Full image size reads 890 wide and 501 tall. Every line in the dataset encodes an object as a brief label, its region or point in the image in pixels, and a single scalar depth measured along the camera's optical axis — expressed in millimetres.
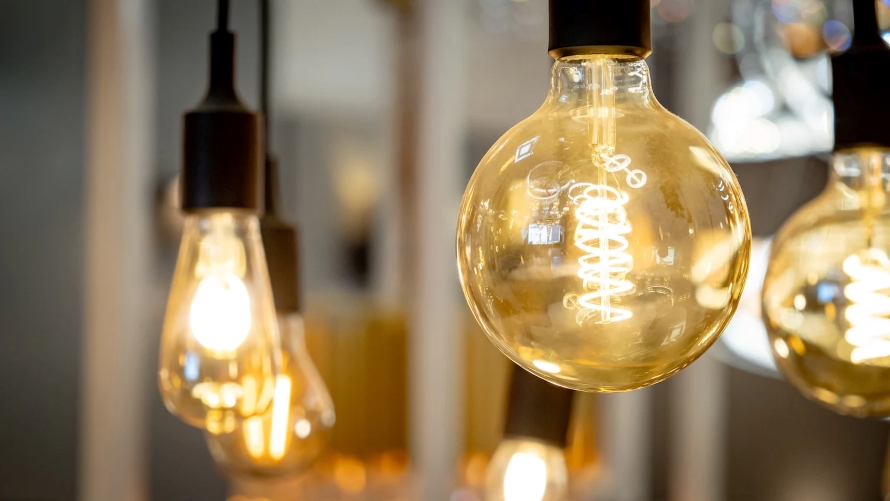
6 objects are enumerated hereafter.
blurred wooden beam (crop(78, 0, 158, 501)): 3422
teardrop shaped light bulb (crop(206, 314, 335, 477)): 1281
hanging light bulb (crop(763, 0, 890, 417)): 1032
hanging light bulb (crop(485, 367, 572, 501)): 1287
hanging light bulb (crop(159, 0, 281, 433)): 1119
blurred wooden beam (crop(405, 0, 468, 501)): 3951
